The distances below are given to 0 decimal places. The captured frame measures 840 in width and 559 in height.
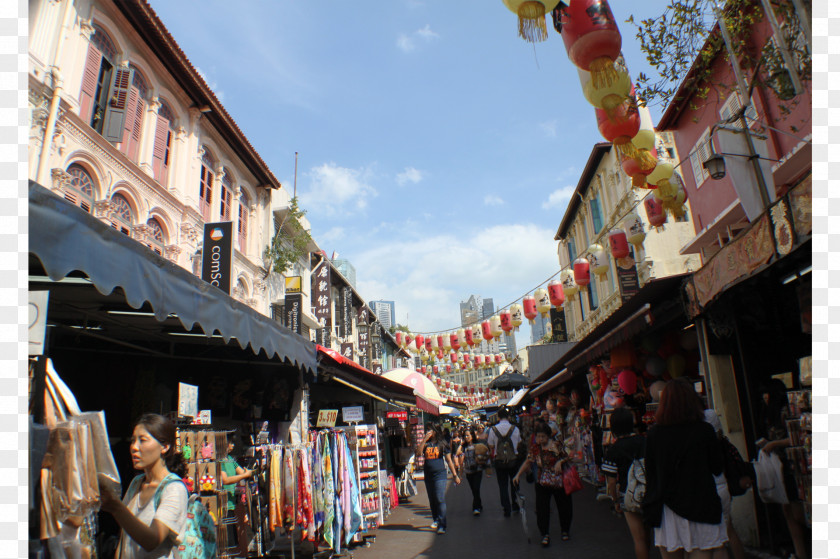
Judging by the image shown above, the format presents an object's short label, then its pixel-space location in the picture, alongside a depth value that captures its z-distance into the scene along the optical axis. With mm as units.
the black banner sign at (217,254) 12969
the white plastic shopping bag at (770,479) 5051
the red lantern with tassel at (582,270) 14570
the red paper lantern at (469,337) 21625
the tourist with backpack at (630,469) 4512
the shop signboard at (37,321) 2369
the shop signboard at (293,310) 18531
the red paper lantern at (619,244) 13695
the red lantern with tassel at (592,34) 5209
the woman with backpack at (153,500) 2648
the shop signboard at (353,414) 8734
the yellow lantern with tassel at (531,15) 4859
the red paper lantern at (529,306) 17047
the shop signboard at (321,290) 23062
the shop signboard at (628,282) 18891
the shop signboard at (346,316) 28031
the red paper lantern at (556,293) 15836
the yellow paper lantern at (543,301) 16453
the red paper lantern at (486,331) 19491
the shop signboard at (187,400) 4973
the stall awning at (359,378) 8281
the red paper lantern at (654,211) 11567
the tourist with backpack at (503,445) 9148
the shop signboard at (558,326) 30672
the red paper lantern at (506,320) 18219
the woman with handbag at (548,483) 7082
